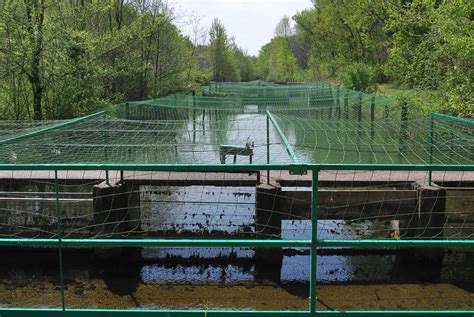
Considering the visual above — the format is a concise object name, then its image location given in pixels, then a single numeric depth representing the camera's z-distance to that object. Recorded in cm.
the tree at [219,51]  4831
